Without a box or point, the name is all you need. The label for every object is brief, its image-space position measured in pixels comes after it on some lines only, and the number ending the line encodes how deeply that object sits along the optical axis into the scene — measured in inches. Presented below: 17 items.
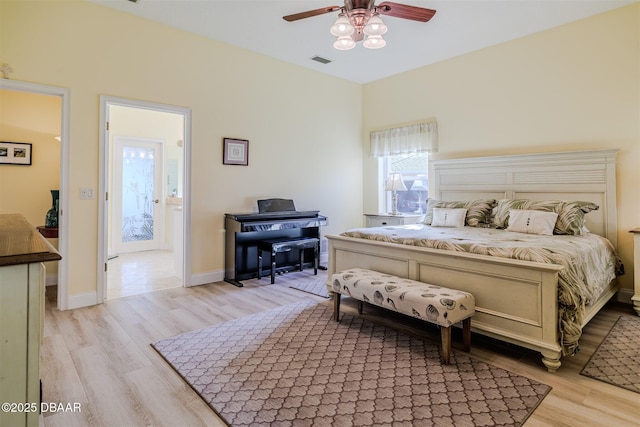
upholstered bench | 86.6
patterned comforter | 83.7
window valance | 195.9
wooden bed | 86.0
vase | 156.0
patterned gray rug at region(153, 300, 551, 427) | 67.9
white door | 241.6
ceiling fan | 102.0
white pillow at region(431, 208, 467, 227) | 154.9
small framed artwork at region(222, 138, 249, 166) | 169.8
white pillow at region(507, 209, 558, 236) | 128.2
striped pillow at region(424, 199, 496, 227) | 154.1
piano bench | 166.7
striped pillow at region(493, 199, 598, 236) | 127.3
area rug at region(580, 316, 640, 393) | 80.4
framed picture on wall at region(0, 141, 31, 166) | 152.2
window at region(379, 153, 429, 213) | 205.8
